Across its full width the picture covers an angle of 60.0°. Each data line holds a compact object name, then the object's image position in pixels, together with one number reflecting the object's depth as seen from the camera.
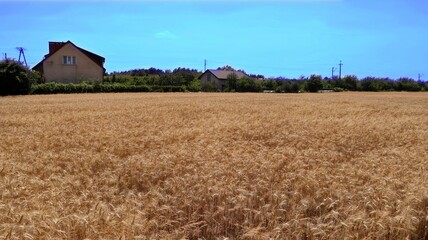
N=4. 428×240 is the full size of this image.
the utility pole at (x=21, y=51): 87.90
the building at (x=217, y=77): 99.56
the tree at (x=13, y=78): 52.38
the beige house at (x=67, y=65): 72.44
